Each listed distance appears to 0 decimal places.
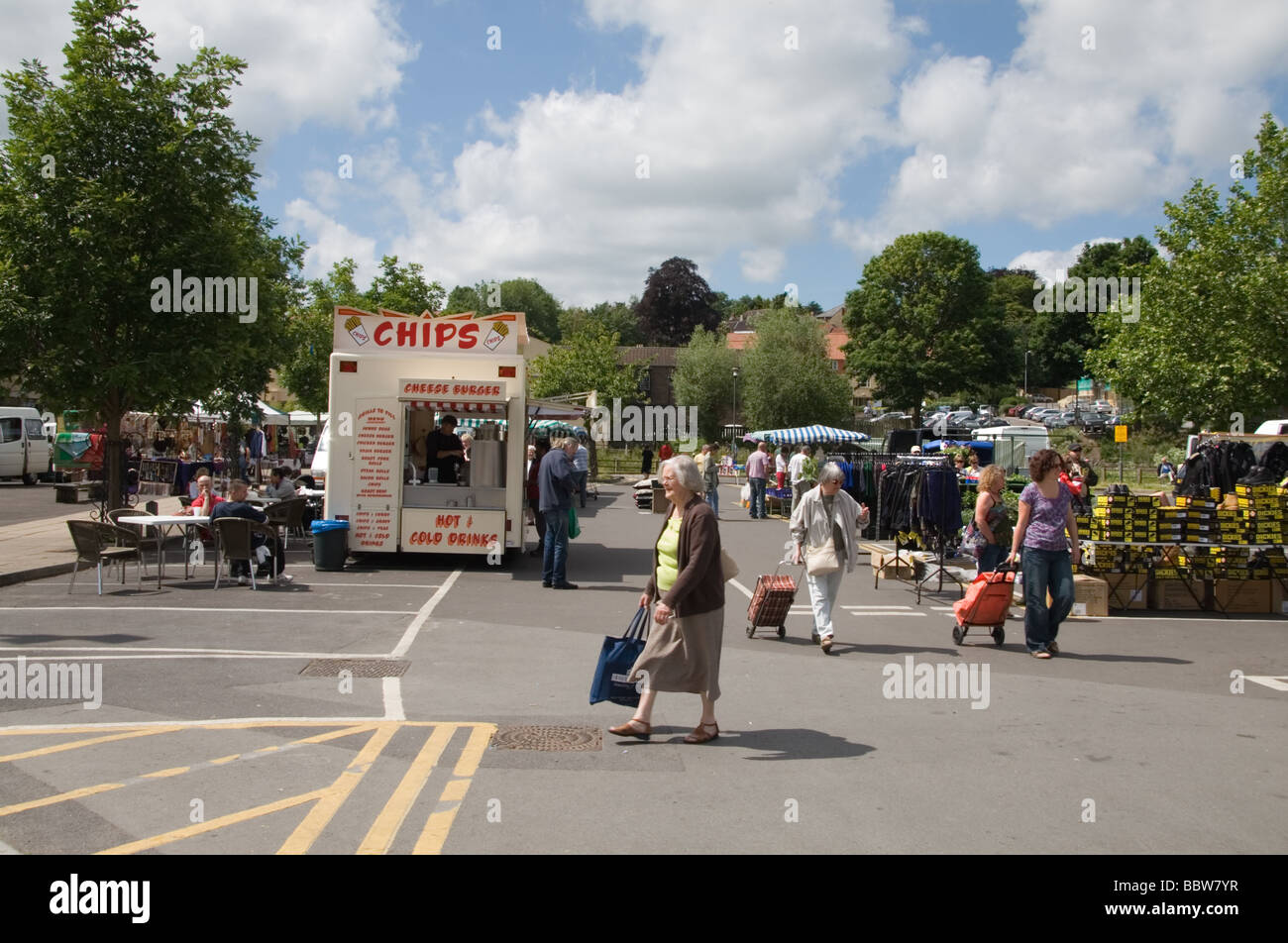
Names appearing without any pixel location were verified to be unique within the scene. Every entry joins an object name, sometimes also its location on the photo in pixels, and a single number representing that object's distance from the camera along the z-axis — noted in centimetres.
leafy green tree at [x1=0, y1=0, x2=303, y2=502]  1653
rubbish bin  1497
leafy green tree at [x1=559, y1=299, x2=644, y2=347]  10762
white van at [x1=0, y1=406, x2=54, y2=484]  3266
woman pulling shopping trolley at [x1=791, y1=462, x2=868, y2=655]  987
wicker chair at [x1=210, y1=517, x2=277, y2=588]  1280
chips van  1540
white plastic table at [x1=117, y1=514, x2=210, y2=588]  1314
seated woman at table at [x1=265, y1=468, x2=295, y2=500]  1719
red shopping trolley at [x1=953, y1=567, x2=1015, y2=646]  1003
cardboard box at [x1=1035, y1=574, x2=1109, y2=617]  1253
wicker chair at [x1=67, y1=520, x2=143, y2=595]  1237
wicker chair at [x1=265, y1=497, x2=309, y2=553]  1550
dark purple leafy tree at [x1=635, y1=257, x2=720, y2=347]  10069
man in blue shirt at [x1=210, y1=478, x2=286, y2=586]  1330
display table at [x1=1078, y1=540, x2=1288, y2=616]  1287
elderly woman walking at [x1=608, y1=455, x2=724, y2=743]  651
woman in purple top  984
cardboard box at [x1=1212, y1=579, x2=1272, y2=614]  1305
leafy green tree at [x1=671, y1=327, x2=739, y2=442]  6988
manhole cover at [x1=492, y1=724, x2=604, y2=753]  652
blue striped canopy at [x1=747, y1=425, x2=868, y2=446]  3014
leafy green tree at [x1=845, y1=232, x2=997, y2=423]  6869
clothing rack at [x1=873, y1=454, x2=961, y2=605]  1368
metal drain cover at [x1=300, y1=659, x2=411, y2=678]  858
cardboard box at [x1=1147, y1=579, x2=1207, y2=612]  1302
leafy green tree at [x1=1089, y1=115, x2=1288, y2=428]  3041
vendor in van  1590
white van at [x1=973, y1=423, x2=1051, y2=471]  3888
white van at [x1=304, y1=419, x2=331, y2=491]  2278
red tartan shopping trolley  1048
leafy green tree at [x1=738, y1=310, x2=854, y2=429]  6275
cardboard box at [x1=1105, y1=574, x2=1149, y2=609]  1286
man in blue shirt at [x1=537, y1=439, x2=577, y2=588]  1377
